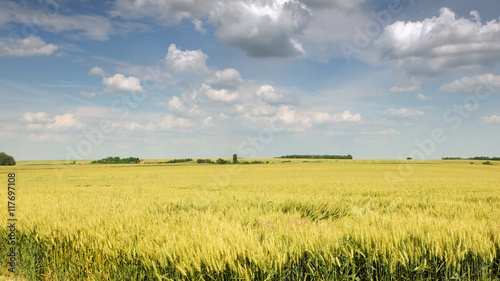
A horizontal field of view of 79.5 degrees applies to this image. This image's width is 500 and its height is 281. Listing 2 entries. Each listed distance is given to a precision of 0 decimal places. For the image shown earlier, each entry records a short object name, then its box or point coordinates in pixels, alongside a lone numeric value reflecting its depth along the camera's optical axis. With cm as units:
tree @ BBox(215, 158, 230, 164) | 8760
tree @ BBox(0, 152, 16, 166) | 8875
